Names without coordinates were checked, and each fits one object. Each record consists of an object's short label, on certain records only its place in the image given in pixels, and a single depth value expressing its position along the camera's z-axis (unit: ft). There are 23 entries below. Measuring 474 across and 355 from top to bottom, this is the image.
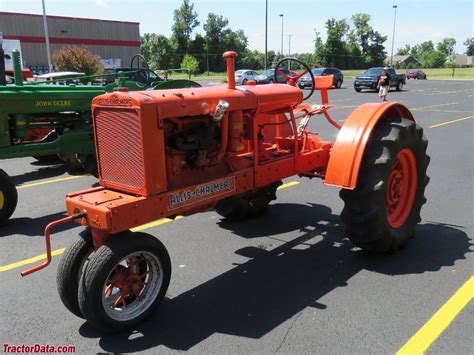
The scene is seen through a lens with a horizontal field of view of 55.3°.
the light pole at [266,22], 113.78
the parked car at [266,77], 95.55
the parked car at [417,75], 178.60
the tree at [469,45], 511.61
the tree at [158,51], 237.25
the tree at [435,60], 361.30
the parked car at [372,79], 92.07
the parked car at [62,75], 39.51
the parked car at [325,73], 89.30
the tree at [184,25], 262.47
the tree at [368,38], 290.97
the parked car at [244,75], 104.01
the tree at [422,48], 543.88
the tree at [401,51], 438.16
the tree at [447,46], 412.52
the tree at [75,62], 92.53
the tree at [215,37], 260.42
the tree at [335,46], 261.44
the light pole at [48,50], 86.61
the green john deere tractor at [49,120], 20.45
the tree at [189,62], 183.52
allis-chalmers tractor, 9.86
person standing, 89.79
